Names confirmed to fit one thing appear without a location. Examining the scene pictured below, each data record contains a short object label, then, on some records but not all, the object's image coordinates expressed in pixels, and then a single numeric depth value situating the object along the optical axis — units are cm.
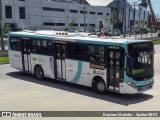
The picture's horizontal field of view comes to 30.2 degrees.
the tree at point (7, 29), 4768
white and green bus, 1387
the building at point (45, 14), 7344
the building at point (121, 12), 10744
